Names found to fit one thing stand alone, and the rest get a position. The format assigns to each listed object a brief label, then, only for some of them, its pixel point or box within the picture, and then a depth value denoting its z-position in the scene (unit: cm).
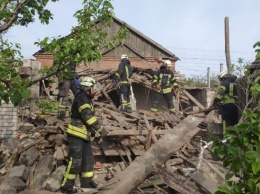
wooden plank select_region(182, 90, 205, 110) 1115
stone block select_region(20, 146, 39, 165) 680
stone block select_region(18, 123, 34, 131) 846
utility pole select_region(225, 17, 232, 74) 904
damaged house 528
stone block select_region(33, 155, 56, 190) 612
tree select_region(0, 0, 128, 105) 324
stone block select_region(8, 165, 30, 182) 620
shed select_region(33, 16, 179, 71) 1792
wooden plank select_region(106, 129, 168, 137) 668
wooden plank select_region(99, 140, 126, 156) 668
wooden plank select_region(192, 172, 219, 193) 523
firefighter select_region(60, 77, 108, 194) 545
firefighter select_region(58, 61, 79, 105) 916
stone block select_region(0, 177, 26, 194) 567
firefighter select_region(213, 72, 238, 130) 738
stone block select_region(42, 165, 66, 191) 583
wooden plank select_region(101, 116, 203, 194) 501
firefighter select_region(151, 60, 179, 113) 965
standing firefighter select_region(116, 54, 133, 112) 936
